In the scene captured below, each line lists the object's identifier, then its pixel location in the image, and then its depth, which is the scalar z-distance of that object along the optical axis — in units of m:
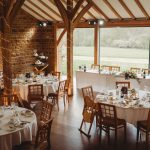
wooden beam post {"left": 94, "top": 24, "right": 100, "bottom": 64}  9.04
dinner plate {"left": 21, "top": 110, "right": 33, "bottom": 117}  4.27
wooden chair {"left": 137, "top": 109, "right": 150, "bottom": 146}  4.28
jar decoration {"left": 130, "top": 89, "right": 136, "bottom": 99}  5.18
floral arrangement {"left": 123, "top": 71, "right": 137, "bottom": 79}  7.19
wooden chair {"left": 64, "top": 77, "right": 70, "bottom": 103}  6.94
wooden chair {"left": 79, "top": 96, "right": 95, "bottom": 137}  4.82
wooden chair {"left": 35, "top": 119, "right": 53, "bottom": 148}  3.60
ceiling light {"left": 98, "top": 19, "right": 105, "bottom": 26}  8.55
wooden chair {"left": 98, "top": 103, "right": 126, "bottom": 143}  4.44
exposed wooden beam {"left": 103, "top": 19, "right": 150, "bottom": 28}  8.02
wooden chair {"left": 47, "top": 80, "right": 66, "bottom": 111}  6.65
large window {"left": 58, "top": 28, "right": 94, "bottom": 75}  10.41
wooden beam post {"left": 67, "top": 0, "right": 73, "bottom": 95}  7.69
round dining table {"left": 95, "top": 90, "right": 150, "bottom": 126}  4.55
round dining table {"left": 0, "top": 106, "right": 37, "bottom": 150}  3.65
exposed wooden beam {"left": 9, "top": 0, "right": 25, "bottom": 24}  6.94
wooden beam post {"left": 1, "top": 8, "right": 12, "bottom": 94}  6.84
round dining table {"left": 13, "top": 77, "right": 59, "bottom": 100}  6.58
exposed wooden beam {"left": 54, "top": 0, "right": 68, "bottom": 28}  7.34
